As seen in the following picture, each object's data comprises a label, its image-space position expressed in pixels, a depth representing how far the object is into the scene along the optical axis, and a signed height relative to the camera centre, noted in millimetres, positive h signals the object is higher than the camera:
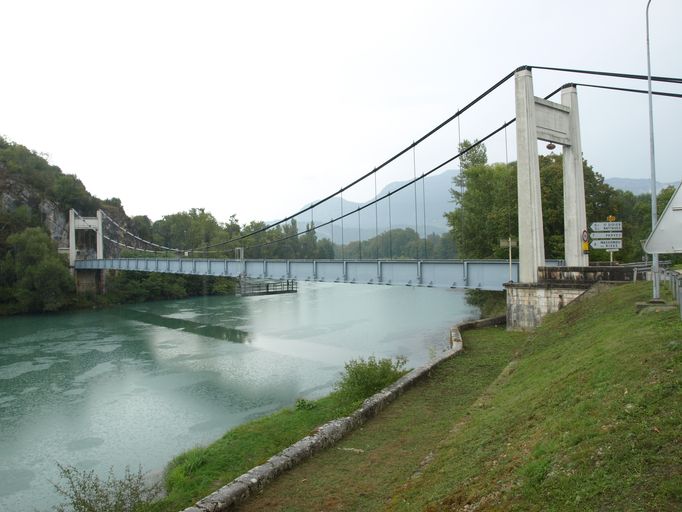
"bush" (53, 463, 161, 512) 6221 -2862
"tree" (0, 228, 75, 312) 38688 -18
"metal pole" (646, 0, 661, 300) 10247 +2748
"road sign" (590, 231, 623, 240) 14180 +800
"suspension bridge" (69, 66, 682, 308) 14695 +1339
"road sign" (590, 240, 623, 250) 14339 +527
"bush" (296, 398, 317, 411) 10982 -2967
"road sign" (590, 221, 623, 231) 14195 +1028
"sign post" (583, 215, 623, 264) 14211 +773
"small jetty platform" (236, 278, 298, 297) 50344 -1737
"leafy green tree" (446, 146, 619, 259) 23016 +2955
